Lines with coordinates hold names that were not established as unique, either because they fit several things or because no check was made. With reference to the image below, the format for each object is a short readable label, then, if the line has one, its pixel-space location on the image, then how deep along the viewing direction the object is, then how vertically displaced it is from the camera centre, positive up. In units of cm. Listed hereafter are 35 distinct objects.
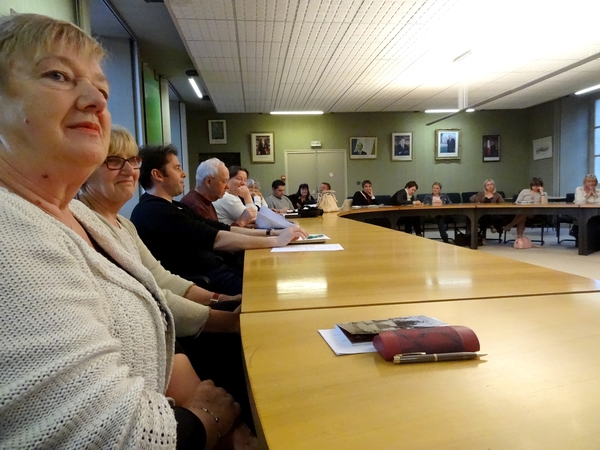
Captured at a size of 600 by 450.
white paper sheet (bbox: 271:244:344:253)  207 -31
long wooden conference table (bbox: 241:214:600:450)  52 -31
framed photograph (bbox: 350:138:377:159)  1032 +101
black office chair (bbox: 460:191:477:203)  1029 -24
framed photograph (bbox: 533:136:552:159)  995 +90
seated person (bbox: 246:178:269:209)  527 -3
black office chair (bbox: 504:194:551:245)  746 -72
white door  1028 +49
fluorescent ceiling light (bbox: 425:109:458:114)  1015 +189
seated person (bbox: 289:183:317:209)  764 -19
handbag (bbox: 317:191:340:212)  559 -20
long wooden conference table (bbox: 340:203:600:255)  595 -43
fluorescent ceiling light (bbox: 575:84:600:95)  810 +192
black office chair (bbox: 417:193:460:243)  810 -66
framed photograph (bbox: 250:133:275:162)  1011 +107
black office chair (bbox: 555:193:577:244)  715 -66
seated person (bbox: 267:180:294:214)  639 -15
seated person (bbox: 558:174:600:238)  655 -16
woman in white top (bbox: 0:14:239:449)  53 -16
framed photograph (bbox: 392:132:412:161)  1038 +104
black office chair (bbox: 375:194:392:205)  965 -27
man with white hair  295 +2
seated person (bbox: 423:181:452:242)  746 -62
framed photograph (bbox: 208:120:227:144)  1004 +147
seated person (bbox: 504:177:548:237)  717 -27
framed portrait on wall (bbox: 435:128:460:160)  1054 +106
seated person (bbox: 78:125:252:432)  137 -40
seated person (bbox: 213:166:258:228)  374 -20
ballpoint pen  71 -30
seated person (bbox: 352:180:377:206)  757 -18
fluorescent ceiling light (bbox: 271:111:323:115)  991 +188
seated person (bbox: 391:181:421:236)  741 -29
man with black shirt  214 -23
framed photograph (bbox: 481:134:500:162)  1062 +99
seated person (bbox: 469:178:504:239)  761 -62
